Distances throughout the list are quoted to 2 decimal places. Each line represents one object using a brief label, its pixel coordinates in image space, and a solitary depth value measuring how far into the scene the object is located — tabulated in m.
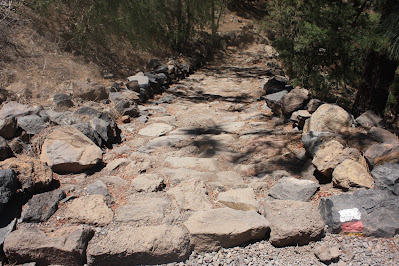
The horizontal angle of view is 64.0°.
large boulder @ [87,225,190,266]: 2.23
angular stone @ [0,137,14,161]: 3.15
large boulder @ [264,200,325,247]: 2.40
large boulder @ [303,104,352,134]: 3.82
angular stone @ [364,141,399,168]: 3.02
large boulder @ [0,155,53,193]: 2.79
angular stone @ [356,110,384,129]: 3.88
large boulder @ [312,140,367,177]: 3.11
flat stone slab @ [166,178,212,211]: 2.81
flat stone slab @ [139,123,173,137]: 4.82
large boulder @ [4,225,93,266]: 2.20
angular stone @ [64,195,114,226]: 2.58
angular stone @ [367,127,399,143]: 3.41
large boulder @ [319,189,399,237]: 2.42
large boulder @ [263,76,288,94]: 6.59
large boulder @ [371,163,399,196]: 2.75
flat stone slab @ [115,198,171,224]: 2.63
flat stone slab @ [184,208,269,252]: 2.38
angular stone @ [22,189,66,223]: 2.56
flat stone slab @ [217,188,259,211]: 2.81
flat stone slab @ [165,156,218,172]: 3.67
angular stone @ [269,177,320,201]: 2.93
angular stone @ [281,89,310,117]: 4.86
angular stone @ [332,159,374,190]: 2.88
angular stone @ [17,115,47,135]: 3.86
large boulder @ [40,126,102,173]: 3.32
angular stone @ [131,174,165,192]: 3.11
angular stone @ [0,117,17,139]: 3.63
